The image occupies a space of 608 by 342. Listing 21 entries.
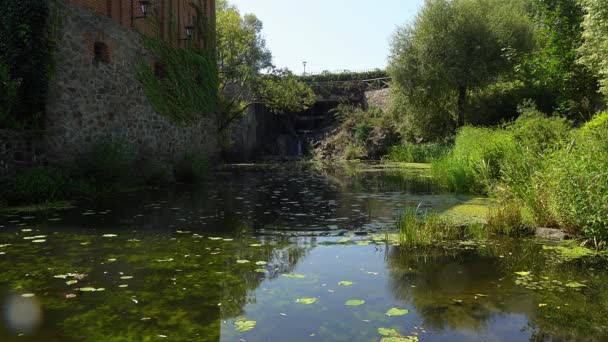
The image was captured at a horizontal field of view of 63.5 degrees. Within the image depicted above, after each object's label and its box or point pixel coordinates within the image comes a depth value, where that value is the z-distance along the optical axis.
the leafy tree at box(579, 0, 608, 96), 15.44
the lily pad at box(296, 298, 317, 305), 4.46
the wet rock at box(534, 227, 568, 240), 6.86
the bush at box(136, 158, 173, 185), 14.99
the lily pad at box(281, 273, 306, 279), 5.33
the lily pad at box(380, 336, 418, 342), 3.55
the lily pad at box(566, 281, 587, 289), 4.78
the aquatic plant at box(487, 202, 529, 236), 7.32
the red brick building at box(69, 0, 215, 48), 14.51
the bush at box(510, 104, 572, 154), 10.97
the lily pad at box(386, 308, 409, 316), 4.12
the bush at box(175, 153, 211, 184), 16.67
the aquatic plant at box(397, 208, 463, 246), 6.68
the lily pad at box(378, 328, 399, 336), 3.69
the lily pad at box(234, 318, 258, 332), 3.84
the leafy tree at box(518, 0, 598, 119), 24.42
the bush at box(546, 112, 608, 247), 6.19
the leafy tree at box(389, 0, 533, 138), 24.50
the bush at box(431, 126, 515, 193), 10.98
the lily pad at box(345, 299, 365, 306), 4.38
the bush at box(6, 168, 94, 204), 10.40
